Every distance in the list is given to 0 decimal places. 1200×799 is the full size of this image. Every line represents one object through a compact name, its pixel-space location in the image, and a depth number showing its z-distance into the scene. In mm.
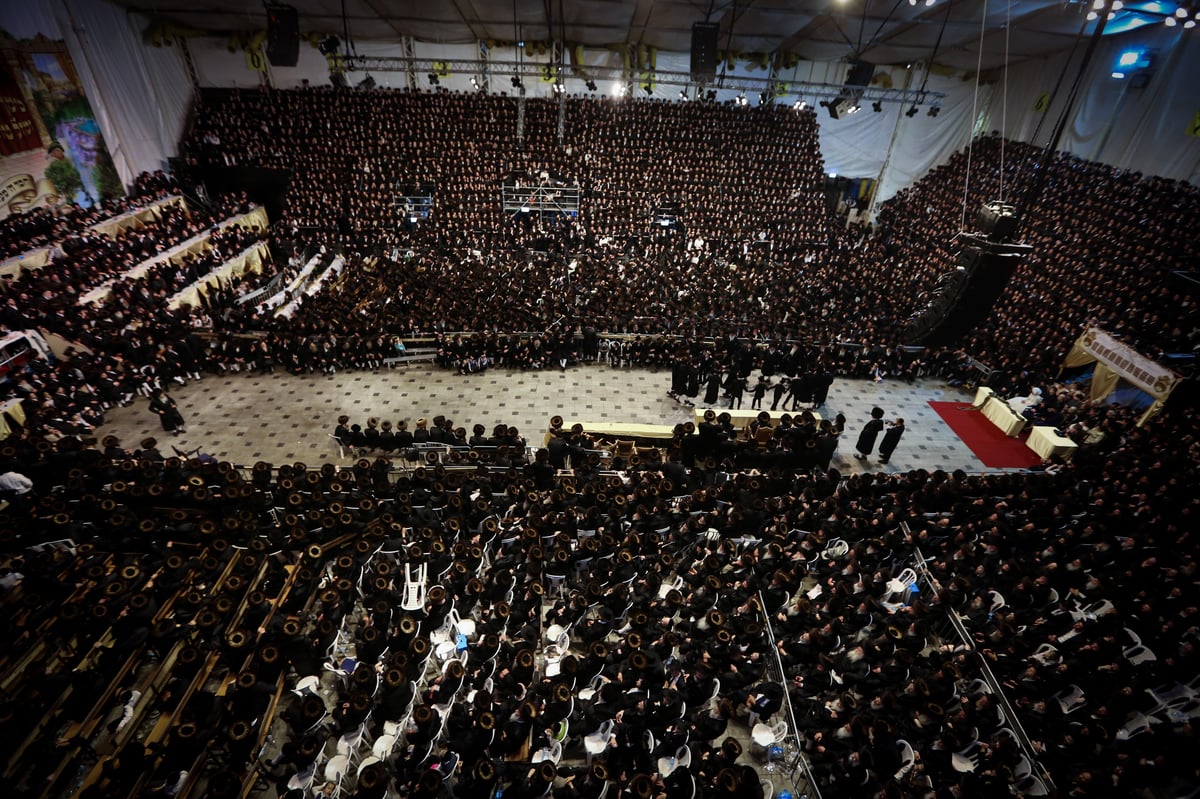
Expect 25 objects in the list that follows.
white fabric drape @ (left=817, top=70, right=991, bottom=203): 27391
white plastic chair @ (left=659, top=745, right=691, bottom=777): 5882
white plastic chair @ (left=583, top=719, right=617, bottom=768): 6156
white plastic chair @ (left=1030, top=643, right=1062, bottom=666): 7106
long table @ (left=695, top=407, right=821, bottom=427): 12562
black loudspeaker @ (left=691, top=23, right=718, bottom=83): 17969
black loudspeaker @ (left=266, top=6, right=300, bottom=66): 16828
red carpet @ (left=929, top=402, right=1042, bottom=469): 12742
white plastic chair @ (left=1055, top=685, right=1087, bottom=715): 6535
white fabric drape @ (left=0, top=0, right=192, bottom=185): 18394
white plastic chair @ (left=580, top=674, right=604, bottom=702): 6688
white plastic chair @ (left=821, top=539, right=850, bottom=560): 8969
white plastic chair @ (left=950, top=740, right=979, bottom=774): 6074
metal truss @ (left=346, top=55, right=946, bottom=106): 20344
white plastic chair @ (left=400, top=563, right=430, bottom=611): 7617
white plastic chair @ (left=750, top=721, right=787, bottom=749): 6398
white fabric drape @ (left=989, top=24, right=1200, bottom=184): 17250
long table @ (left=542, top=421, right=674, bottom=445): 11914
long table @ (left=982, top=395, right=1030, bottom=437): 13305
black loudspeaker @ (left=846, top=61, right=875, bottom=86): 19188
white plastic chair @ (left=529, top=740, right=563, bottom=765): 6015
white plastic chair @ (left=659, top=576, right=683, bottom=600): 8391
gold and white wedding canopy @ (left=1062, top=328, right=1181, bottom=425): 11891
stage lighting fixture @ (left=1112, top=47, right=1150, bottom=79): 18500
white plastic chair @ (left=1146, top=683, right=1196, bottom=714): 6473
